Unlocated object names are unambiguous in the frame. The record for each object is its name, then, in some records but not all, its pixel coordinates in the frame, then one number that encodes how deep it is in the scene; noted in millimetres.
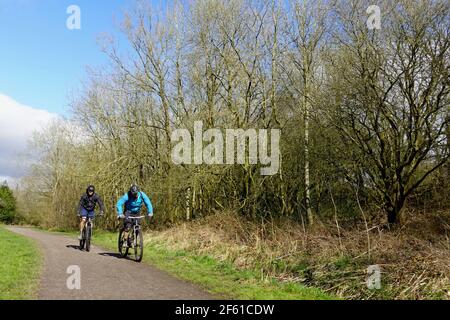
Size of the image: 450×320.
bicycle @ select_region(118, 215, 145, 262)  11008
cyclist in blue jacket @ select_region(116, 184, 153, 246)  11320
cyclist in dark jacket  12734
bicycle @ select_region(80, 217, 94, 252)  12688
